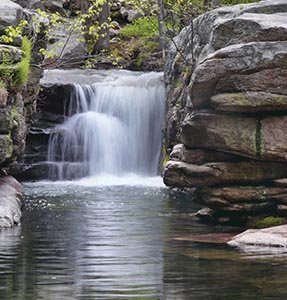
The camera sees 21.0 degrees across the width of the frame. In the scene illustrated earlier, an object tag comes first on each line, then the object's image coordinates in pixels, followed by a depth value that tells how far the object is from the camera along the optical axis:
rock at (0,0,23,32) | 17.27
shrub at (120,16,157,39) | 38.66
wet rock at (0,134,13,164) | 15.62
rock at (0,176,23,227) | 14.66
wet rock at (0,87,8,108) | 15.55
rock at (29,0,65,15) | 41.56
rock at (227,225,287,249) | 11.32
